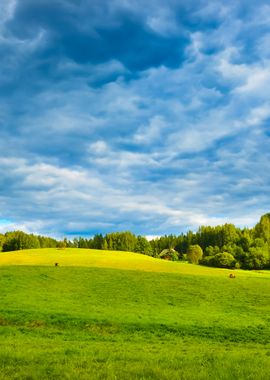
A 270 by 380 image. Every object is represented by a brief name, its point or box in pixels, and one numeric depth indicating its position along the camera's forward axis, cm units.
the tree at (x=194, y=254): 17675
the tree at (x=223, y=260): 14705
